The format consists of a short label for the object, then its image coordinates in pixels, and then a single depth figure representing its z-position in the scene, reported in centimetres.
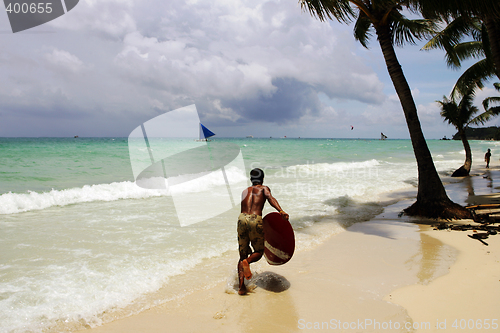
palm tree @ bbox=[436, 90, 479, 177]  1672
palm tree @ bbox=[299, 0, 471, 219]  718
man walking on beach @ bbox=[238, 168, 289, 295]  369
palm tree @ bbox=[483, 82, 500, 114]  2029
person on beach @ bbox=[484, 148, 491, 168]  1952
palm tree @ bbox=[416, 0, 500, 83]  613
